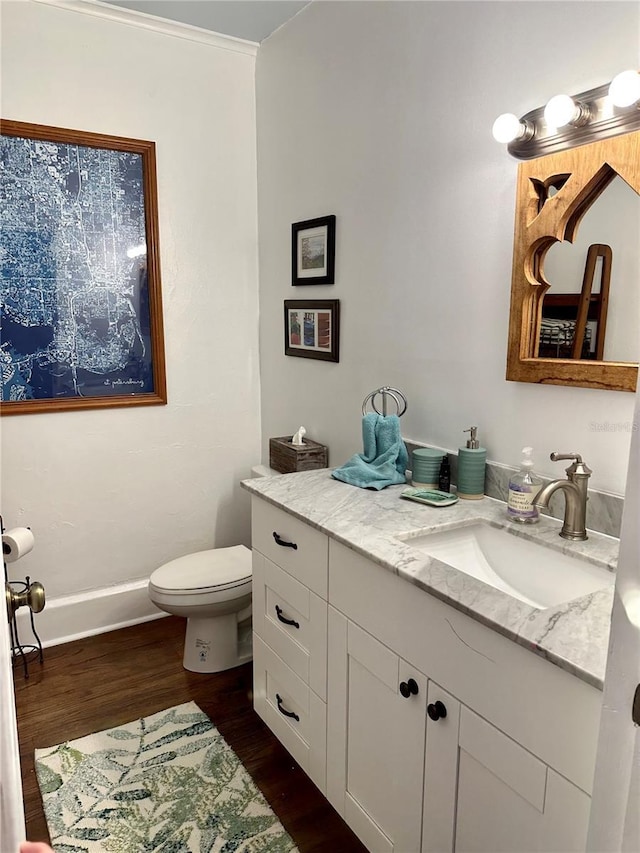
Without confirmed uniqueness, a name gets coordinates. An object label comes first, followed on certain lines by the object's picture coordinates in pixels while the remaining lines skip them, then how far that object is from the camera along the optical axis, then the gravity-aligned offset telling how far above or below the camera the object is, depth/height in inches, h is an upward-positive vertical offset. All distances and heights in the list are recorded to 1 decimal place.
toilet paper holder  39.7 -18.4
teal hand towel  78.7 -18.7
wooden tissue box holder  102.6 -23.7
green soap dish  71.3 -21.2
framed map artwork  97.3 +6.0
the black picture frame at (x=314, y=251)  97.4 +9.5
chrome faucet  59.5 -17.3
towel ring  86.3 -11.8
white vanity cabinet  41.8 -32.9
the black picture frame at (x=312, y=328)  98.8 -2.9
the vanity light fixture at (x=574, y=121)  52.9 +17.6
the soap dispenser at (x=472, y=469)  72.8 -18.1
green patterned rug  67.6 -56.0
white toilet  92.6 -42.5
